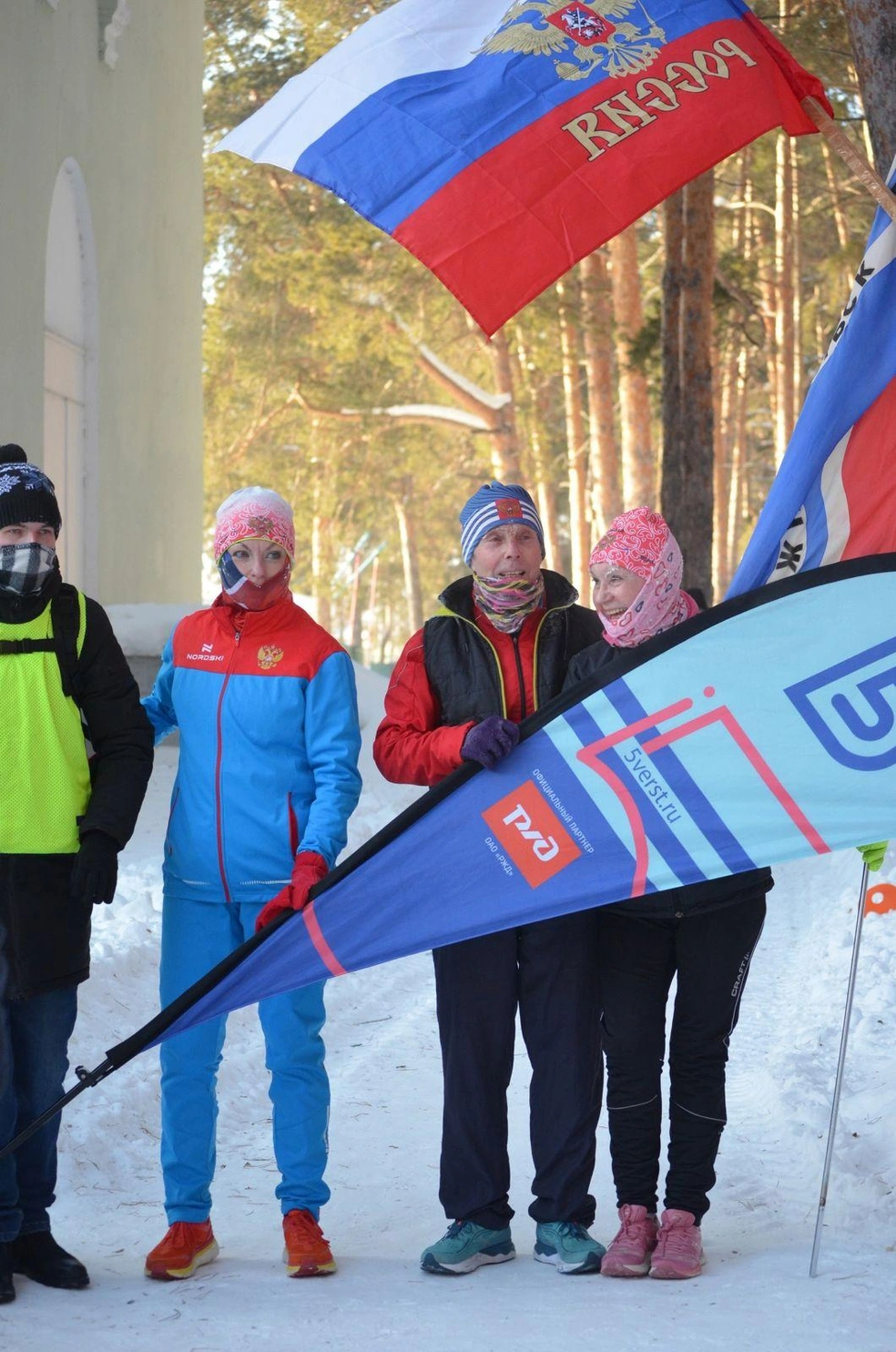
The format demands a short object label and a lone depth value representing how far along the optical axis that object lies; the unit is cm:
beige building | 1159
